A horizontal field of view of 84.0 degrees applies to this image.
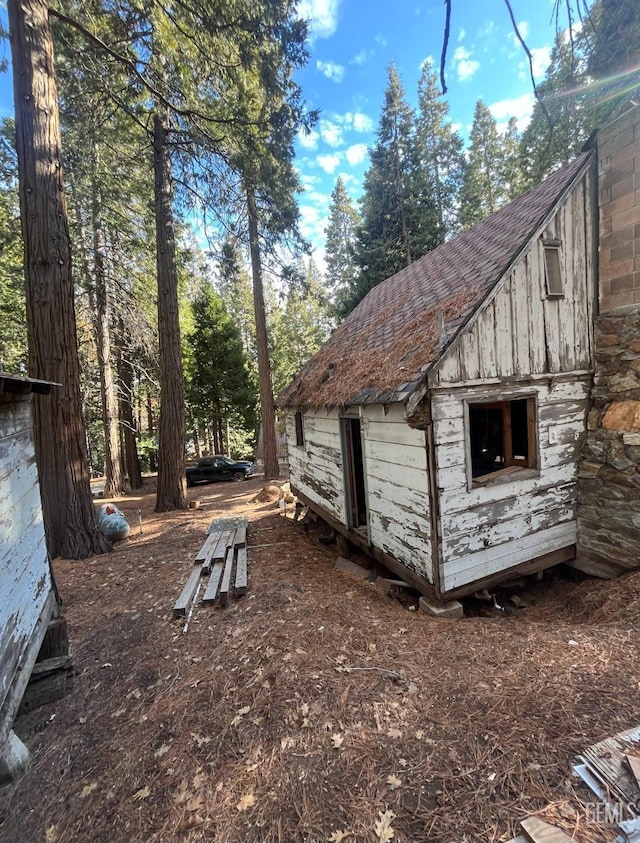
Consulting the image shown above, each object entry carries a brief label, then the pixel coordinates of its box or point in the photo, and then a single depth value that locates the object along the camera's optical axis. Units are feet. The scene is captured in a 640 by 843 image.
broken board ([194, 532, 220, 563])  20.10
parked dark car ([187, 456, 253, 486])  56.18
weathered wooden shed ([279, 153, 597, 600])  14.80
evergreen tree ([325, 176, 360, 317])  93.30
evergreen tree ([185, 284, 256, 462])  70.49
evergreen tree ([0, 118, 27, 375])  32.78
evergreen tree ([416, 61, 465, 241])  66.03
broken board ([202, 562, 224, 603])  15.61
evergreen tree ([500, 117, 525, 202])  63.60
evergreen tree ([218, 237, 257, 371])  92.42
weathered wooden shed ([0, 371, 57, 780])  8.18
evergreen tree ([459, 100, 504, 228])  69.82
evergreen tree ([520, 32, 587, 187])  42.82
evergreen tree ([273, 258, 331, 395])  92.63
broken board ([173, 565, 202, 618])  14.57
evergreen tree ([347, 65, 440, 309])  56.80
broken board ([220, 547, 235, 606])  15.36
